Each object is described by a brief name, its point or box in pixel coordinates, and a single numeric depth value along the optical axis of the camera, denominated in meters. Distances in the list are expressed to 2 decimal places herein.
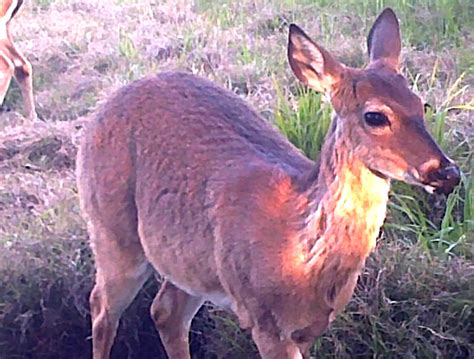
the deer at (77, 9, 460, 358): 4.13
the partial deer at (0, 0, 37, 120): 8.95
